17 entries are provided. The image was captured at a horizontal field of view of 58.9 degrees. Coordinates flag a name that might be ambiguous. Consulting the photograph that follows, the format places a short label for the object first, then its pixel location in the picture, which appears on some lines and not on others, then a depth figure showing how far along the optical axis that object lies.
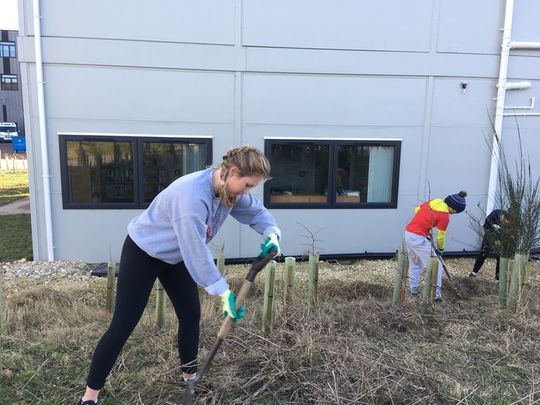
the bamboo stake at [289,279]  3.72
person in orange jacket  5.29
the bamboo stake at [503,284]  4.14
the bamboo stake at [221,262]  4.04
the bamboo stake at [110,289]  3.77
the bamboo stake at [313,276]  3.91
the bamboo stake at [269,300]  3.35
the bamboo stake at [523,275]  3.92
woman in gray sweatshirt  2.16
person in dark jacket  5.27
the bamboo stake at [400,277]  4.26
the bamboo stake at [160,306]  3.46
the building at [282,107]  6.38
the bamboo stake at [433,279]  4.08
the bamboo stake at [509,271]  4.24
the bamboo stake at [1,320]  3.40
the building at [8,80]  49.09
